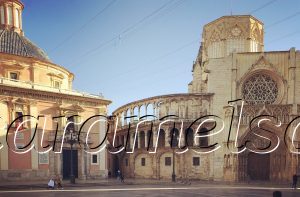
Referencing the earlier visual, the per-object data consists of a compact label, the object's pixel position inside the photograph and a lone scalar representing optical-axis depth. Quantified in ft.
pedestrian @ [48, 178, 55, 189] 71.20
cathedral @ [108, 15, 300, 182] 104.17
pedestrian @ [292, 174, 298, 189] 80.65
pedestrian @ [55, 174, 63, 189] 74.13
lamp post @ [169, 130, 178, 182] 112.96
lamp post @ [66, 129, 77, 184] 95.35
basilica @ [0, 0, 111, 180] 83.41
